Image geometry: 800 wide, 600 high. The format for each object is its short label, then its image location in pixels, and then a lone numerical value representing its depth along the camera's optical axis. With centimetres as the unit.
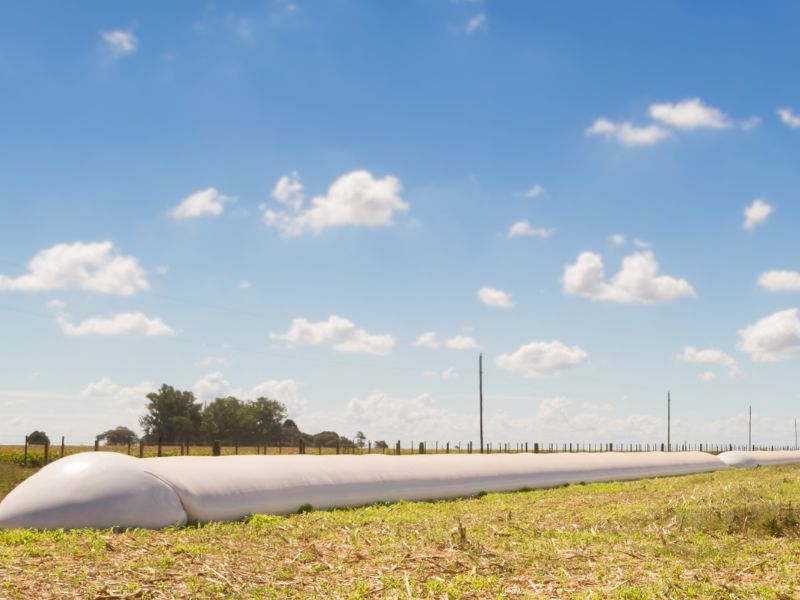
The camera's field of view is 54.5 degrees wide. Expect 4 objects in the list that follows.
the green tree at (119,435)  10601
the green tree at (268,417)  11312
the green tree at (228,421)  10725
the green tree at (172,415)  10256
